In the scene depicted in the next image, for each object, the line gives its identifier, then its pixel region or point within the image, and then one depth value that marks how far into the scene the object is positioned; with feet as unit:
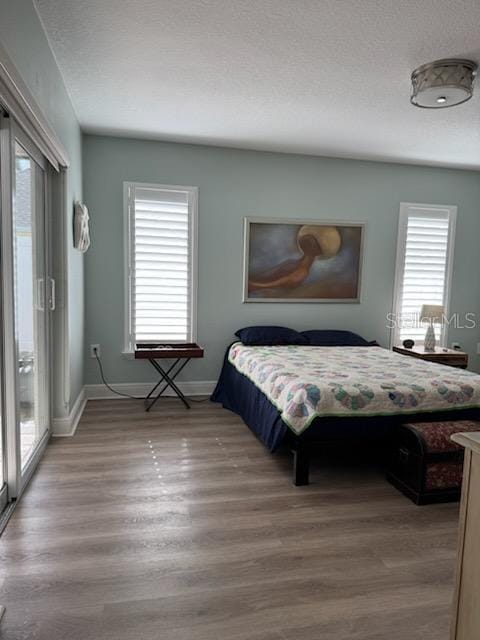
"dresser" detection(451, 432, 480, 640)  3.85
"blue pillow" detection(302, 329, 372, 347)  15.52
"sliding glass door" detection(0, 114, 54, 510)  7.36
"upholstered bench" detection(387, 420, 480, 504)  8.47
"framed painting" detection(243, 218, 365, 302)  15.67
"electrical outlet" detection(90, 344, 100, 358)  14.75
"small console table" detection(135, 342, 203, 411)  13.58
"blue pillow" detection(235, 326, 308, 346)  14.76
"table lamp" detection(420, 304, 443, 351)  15.89
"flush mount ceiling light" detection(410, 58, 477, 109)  8.96
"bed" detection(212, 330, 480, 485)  9.09
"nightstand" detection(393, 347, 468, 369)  15.17
